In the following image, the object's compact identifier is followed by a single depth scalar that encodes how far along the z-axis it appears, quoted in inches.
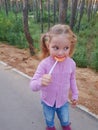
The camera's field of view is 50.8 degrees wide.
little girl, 37.6
